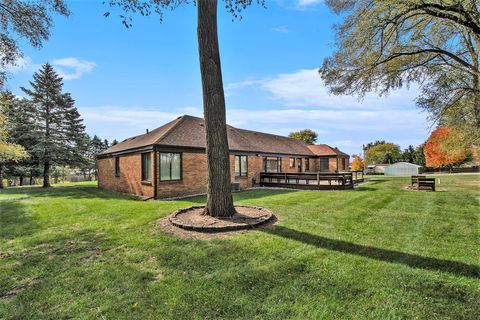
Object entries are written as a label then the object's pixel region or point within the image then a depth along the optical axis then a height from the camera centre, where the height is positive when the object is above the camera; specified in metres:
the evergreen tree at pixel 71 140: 22.62 +3.02
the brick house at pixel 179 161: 12.93 +0.52
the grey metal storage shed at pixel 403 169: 41.69 -0.86
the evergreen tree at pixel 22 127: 21.42 +4.06
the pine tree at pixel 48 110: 22.12 +5.87
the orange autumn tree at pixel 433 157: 35.17 +1.14
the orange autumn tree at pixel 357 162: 57.59 +0.77
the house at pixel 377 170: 49.71 -1.10
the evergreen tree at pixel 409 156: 57.00 +2.05
